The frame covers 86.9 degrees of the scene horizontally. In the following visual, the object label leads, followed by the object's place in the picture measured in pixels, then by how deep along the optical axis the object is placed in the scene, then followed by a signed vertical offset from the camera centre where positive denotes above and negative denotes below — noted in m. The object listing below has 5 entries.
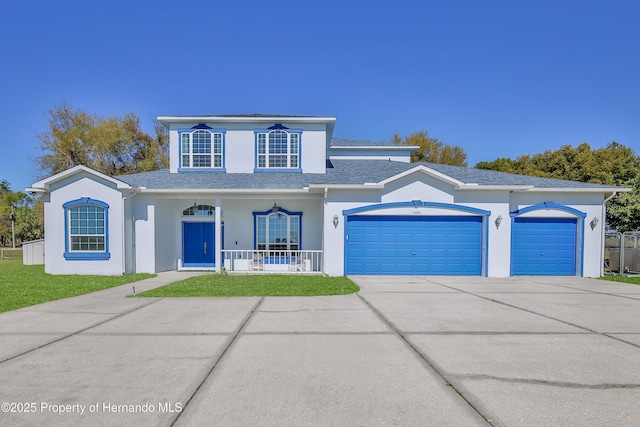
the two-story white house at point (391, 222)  12.59 -0.64
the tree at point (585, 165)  24.83 +4.15
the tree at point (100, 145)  32.34 +5.84
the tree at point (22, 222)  39.59 -2.28
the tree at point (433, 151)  38.09 +6.25
